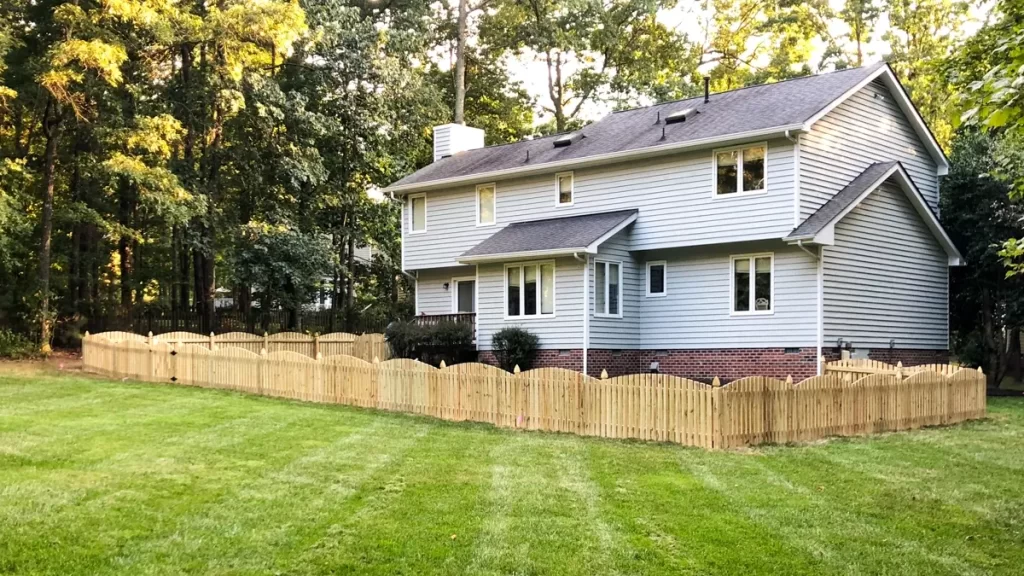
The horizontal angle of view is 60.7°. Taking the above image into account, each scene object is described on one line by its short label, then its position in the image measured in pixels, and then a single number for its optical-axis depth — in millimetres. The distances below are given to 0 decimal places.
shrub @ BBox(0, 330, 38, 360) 26812
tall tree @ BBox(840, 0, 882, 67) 40375
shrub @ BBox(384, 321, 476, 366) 23953
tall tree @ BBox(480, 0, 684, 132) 39469
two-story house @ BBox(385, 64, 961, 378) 20484
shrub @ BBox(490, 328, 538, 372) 22625
